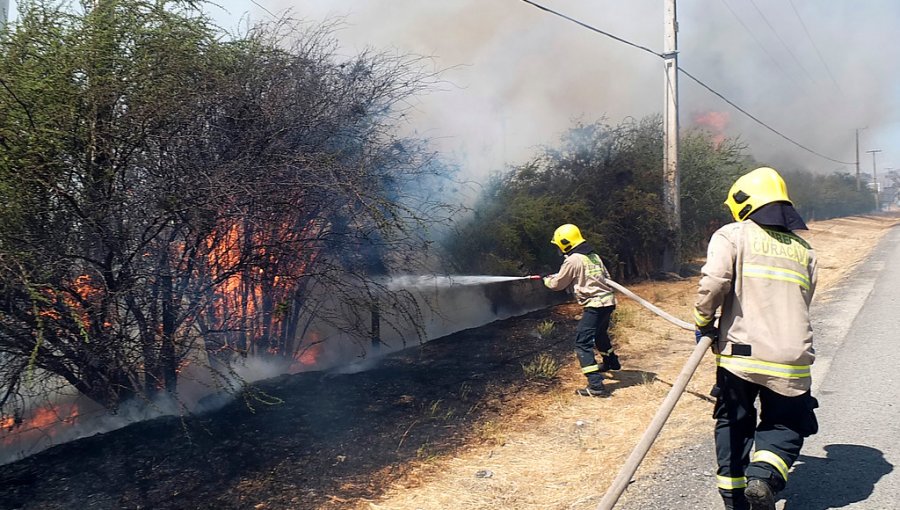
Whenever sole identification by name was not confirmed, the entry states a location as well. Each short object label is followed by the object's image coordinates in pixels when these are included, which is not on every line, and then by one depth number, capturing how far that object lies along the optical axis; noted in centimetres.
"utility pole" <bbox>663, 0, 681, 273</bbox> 1233
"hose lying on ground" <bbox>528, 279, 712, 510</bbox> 285
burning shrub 344
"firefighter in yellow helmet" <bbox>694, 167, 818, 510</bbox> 285
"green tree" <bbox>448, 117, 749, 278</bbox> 934
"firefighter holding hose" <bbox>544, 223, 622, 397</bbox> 562
